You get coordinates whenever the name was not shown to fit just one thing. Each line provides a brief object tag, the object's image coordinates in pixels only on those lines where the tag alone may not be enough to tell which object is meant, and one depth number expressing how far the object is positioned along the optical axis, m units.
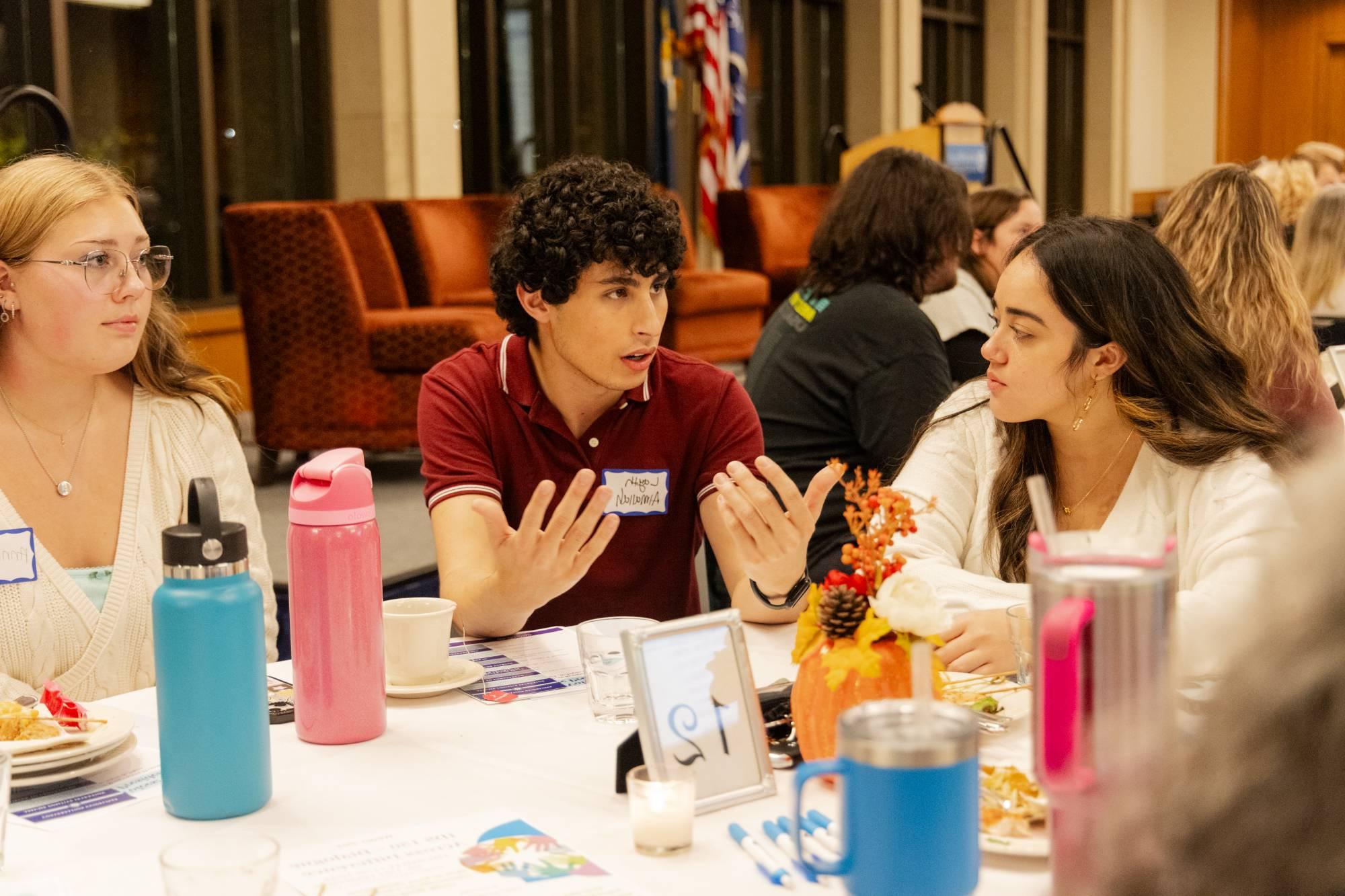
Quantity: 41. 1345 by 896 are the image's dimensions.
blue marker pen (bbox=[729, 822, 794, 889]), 2.20
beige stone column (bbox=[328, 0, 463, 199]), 10.64
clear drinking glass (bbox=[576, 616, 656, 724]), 2.60
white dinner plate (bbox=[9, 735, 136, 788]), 2.41
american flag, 13.49
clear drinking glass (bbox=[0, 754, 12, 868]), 2.24
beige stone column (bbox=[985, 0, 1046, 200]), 19.43
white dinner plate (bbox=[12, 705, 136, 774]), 2.42
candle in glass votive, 2.25
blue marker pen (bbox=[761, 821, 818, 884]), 2.20
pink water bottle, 2.47
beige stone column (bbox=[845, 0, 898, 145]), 16.65
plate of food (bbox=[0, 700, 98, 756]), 2.44
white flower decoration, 2.34
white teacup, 2.65
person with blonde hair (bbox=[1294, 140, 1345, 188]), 12.01
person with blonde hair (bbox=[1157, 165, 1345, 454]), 4.42
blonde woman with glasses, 3.08
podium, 13.19
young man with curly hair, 3.35
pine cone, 2.38
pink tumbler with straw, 2.03
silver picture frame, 2.31
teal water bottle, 2.30
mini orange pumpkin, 2.36
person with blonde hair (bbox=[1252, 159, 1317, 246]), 9.52
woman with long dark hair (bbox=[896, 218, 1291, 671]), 3.02
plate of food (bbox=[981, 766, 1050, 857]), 2.21
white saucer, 2.64
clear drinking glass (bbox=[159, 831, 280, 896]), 2.09
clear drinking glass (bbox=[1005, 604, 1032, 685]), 2.50
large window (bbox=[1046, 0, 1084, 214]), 21.43
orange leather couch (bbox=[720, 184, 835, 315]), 13.28
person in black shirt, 4.57
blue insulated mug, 2.07
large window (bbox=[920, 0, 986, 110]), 18.40
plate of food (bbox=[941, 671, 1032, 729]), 2.54
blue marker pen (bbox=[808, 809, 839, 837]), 2.25
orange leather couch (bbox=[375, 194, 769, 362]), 9.74
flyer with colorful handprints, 2.20
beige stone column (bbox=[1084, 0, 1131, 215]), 21.87
